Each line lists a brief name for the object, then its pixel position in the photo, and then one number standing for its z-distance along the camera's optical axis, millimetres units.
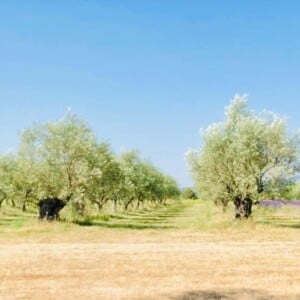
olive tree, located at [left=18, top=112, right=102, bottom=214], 45469
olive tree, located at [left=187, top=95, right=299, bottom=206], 45156
